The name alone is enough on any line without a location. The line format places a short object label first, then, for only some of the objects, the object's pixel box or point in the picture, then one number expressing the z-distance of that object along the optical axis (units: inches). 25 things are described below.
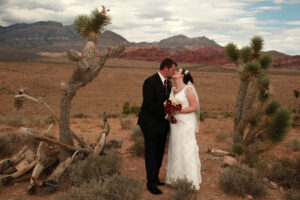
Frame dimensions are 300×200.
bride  181.2
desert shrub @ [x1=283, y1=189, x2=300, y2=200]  162.2
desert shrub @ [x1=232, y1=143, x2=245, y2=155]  263.7
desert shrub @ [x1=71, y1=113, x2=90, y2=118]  563.0
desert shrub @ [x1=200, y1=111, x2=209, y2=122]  524.1
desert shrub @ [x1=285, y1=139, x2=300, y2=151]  307.4
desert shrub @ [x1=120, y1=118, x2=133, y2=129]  418.6
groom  178.4
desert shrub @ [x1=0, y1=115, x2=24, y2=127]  403.5
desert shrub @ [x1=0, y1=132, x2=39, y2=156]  248.1
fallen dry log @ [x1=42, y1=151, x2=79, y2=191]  177.3
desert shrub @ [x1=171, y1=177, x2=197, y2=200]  166.1
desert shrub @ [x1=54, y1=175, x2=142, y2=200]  144.2
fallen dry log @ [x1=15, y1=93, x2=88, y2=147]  187.9
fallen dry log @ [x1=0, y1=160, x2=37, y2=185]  187.9
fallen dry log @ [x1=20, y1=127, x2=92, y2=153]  177.0
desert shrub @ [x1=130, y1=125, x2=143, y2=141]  324.8
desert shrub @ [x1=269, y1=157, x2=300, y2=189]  201.5
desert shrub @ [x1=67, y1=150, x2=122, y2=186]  182.7
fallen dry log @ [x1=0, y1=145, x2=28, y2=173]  197.5
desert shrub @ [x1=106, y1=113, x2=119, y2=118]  577.0
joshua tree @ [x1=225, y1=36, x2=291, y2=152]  252.1
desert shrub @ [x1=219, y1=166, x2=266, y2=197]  180.1
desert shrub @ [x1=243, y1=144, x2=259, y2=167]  238.5
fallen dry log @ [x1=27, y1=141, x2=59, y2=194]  175.5
